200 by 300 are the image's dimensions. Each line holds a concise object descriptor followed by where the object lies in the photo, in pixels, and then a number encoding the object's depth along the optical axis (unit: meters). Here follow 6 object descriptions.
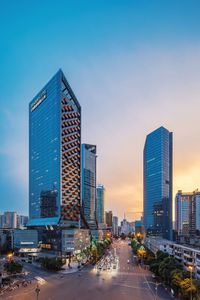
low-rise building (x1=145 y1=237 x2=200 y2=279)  55.42
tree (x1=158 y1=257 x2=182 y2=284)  50.99
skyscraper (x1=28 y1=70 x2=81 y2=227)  118.39
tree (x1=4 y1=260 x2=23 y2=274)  61.39
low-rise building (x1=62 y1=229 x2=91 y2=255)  96.87
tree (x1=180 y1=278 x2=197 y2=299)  38.85
